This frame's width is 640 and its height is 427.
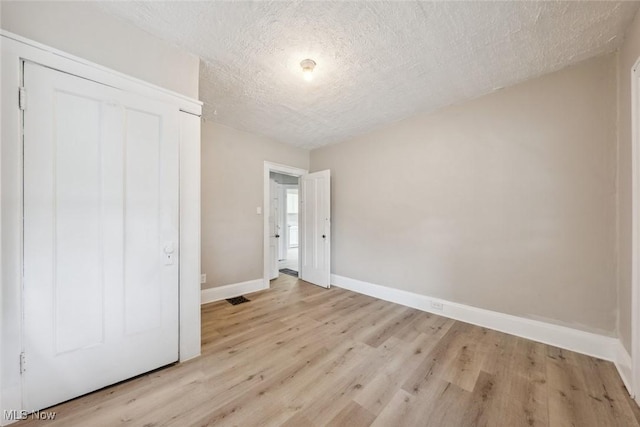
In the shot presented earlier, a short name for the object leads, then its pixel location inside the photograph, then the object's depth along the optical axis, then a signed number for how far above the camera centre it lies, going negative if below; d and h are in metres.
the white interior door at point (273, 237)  4.62 -0.49
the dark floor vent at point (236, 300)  3.29 -1.29
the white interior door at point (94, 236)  1.37 -0.16
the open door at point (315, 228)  4.07 -0.27
